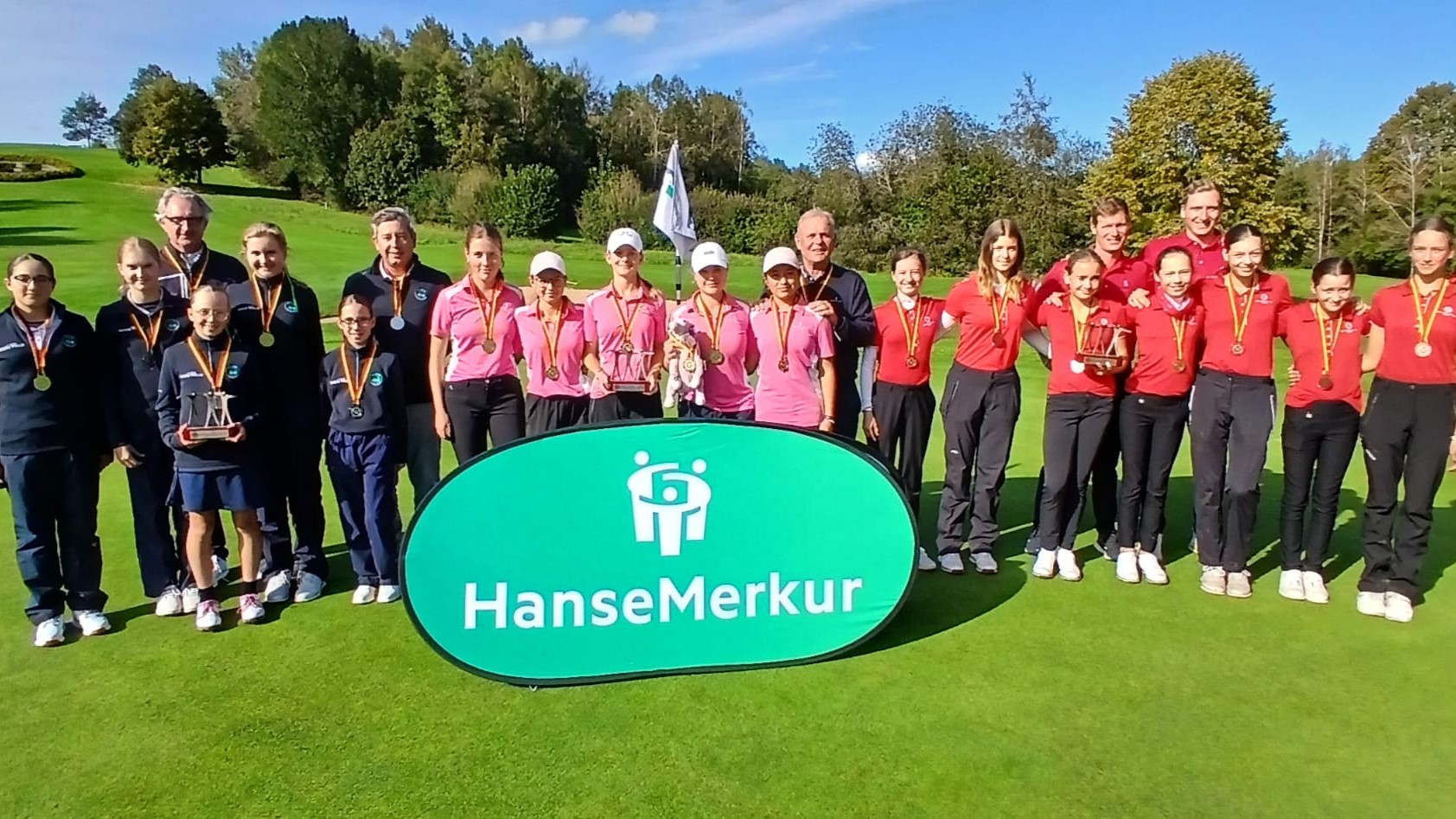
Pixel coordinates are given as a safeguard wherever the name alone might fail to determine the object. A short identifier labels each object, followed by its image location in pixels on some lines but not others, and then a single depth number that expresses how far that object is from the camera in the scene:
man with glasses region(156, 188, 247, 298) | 4.46
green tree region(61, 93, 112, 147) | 125.75
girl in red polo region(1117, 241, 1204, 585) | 4.78
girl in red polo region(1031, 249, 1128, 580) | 4.79
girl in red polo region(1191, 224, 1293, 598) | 4.68
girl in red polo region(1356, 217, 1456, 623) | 4.40
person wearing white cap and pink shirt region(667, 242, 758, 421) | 4.52
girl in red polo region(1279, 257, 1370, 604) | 4.60
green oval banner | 3.44
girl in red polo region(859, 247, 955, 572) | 4.94
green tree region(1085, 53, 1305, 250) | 29.02
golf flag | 9.29
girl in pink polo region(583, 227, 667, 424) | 4.60
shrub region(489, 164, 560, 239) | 36.75
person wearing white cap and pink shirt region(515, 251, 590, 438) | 4.65
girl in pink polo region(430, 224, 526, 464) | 4.59
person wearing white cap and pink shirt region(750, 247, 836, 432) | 4.50
